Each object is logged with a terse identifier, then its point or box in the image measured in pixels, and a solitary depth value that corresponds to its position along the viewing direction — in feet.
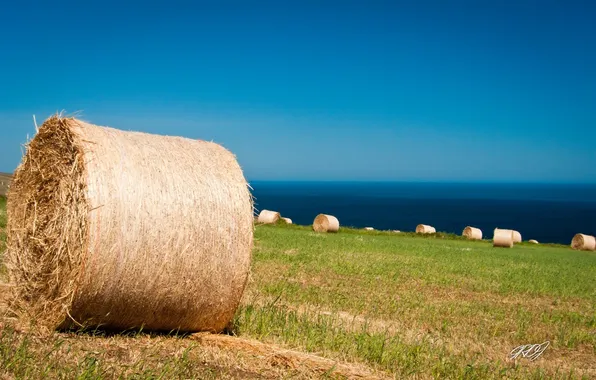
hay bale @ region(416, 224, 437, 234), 129.74
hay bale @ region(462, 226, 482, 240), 126.41
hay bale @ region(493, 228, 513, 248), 107.96
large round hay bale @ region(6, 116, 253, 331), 22.36
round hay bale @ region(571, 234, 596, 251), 115.65
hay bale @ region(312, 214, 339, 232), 113.29
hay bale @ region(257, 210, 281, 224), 122.42
